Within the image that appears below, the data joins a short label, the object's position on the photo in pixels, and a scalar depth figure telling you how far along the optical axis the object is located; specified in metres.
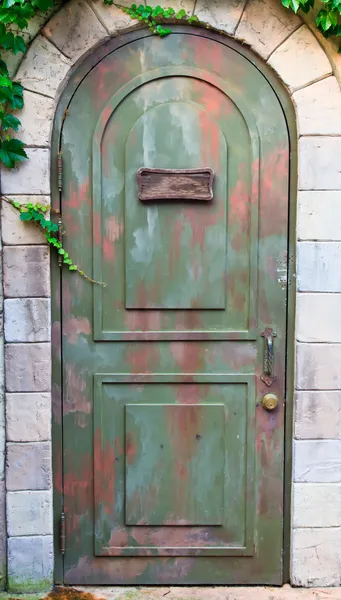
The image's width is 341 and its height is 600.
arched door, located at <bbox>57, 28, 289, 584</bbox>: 3.07
